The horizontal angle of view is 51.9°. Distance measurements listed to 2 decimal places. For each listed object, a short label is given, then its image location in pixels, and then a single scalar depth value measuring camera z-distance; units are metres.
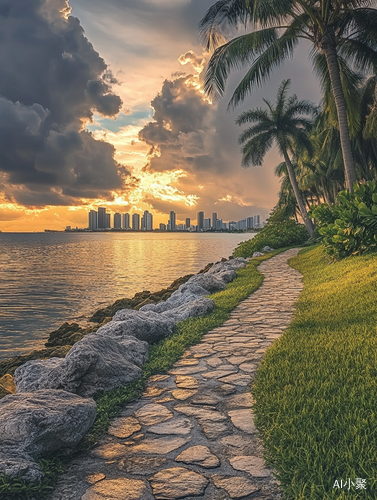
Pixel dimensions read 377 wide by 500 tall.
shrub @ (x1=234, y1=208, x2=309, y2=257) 25.42
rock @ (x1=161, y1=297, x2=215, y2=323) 7.38
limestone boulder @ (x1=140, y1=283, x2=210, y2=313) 8.76
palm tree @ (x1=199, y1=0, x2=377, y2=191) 12.12
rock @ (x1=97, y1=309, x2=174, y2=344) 5.59
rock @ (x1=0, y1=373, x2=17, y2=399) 4.71
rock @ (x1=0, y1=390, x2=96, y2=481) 2.49
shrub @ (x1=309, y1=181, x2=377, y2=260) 10.00
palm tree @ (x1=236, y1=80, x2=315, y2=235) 27.12
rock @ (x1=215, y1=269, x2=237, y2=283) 12.94
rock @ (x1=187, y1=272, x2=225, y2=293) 10.66
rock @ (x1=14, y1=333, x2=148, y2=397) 3.87
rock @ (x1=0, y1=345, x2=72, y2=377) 7.47
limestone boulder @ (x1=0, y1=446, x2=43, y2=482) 2.38
